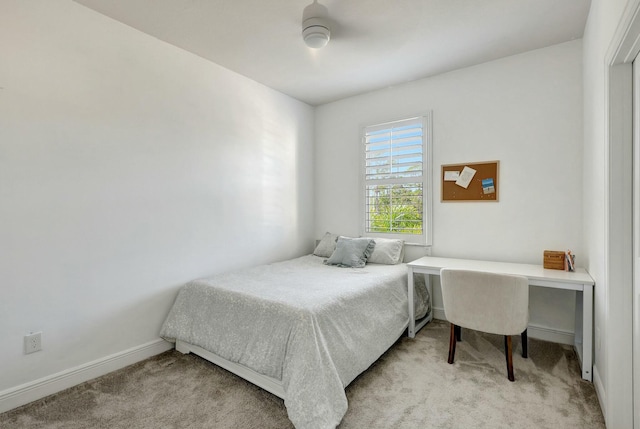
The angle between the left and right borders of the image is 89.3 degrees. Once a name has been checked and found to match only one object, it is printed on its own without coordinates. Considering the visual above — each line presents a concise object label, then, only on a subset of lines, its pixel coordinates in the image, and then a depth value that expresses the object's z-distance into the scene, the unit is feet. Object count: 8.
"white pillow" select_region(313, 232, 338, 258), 12.34
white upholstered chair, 6.93
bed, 5.68
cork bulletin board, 9.82
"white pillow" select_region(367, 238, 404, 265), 10.84
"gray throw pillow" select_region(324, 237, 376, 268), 10.57
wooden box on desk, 8.20
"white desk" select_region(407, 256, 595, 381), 6.92
